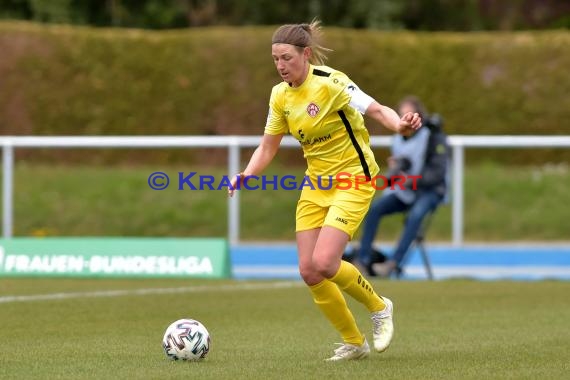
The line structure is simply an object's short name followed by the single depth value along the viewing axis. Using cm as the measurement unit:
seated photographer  3139
